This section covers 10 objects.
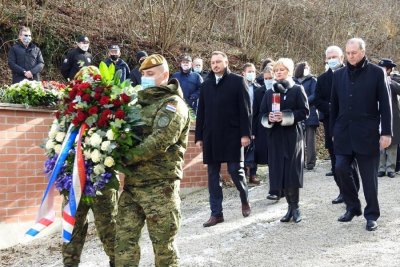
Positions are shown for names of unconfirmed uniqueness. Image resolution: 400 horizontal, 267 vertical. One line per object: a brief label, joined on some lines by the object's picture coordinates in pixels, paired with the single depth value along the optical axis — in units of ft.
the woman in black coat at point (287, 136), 22.33
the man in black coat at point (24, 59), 33.60
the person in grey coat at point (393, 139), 31.01
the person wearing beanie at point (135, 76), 35.32
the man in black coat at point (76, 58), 36.11
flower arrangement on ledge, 25.25
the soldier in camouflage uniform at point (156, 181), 15.58
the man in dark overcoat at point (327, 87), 26.81
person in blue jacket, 35.01
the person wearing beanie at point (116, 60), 36.99
